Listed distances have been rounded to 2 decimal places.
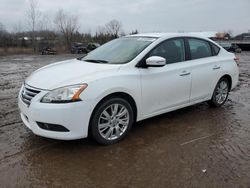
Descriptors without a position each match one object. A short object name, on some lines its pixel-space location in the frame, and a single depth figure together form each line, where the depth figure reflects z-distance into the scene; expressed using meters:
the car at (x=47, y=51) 26.54
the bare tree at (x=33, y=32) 32.87
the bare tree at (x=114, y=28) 48.23
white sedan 2.62
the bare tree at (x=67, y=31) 36.94
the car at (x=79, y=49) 28.07
